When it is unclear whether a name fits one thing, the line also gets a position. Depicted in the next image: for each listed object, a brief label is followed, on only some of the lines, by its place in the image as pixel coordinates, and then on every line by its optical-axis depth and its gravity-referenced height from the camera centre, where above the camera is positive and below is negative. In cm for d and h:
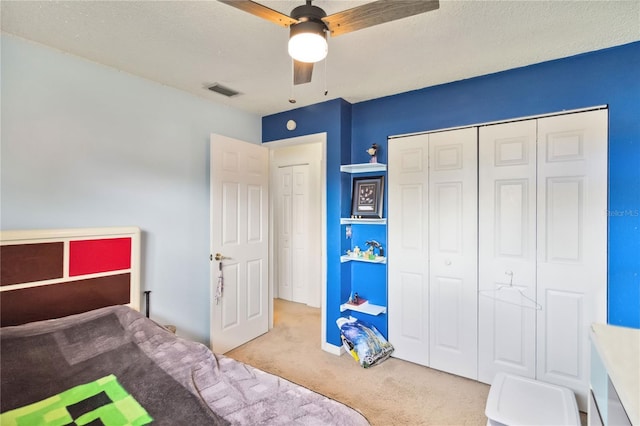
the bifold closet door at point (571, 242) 205 -20
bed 111 -72
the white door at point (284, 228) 466 -26
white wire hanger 227 -64
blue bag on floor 267 -118
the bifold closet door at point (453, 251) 248 -32
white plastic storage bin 167 -112
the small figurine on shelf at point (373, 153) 289 +56
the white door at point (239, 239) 285 -28
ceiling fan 124 +83
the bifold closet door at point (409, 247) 270 -32
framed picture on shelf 292 +15
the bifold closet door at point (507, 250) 227 -29
